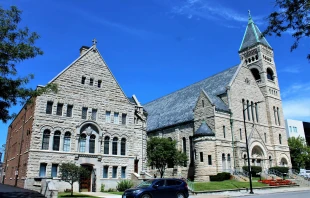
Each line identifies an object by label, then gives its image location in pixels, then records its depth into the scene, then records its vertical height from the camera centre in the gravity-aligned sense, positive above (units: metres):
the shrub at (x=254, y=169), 39.62 -0.18
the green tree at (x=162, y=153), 36.31 +1.88
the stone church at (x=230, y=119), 39.62 +8.05
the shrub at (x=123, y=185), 28.98 -1.75
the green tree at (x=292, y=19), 11.11 +5.96
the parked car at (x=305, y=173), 43.75 -0.85
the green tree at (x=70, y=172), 21.92 -0.32
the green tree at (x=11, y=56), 17.08 +6.82
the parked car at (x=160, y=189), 16.73 -1.32
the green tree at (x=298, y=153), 60.19 +3.23
